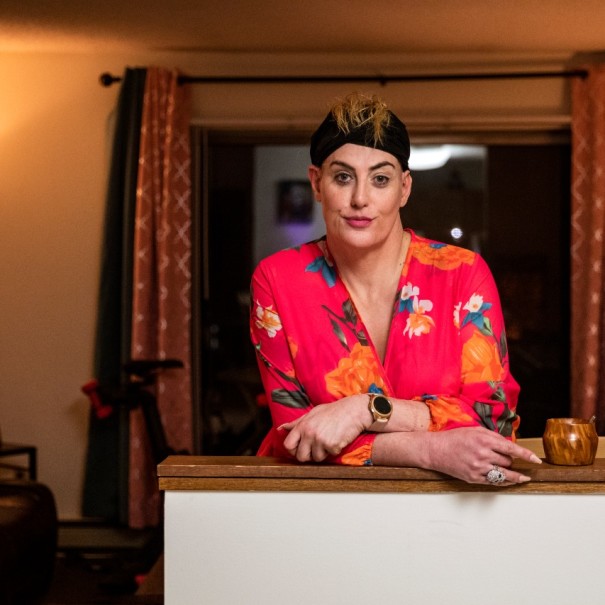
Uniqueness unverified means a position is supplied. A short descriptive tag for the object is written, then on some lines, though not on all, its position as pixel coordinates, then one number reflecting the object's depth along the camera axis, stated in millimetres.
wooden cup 1243
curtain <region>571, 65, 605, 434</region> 4566
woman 1391
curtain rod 4656
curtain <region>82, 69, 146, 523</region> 4645
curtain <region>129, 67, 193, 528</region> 4586
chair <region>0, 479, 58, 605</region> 2418
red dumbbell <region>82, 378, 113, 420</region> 4352
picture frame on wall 4969
